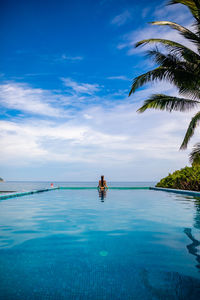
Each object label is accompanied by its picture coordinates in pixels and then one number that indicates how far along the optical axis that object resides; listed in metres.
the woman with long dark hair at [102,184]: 18.31
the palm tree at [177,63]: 7.70
